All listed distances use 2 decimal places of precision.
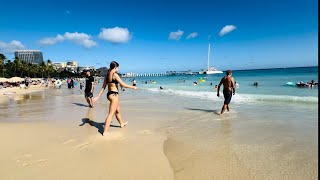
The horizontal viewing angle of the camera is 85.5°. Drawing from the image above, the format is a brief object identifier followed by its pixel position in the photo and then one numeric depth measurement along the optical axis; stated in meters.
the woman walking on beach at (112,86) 3.98
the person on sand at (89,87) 7.66
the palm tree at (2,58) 55.37
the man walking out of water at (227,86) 6.21
